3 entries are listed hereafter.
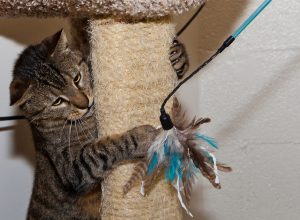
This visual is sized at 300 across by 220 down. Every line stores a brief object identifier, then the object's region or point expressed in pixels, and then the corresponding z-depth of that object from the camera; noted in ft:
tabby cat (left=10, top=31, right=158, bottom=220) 3.27
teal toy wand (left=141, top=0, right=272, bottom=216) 2.66
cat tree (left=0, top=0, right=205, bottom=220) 2.71
